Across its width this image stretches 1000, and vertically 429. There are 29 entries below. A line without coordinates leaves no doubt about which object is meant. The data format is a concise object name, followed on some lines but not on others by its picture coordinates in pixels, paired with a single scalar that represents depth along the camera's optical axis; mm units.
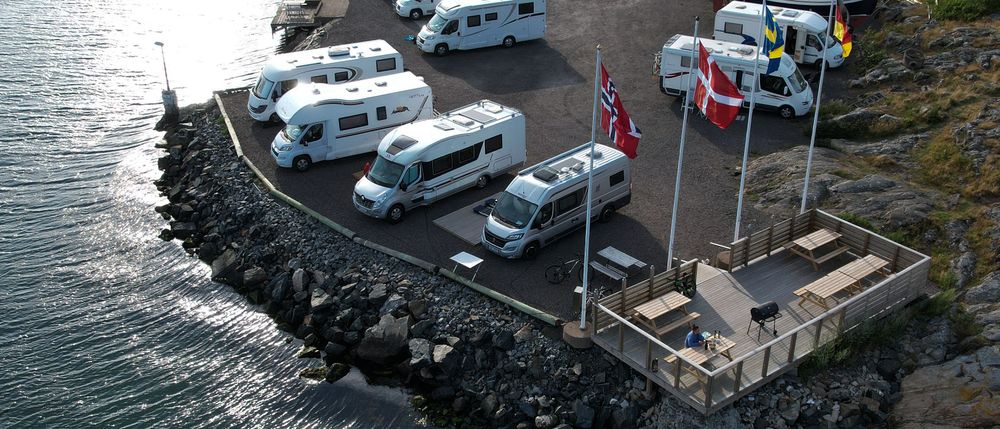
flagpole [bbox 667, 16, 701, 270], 24641
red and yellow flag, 27422
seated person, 21953
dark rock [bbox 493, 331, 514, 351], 24172
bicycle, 26156
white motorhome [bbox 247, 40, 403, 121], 36500
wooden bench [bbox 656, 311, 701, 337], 22602
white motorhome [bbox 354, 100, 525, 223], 29344
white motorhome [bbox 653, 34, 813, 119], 35406
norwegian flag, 22062
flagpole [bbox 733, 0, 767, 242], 25606
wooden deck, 21531
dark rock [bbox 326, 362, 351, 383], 25516
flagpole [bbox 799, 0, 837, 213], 27012
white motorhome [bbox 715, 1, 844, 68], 39281
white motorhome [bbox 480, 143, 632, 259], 26750
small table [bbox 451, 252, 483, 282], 26250
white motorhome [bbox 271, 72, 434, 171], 32781
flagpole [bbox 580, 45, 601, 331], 22906
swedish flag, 25828
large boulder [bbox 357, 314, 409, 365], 25250
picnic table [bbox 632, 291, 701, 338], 22698
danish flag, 22812
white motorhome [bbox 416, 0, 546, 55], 42469
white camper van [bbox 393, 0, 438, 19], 47000
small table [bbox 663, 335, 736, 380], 21469
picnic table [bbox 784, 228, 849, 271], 25562
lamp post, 39688
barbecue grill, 22711
